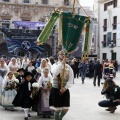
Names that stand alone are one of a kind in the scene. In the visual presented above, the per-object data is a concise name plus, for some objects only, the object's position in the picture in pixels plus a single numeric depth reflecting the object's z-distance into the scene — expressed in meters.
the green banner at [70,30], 8.79
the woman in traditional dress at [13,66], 14.34
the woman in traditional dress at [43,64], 12.66
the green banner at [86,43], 9.18
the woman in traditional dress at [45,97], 10.03
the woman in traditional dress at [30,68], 14.31
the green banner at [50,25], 9.04
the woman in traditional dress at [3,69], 13.41
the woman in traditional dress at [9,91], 11.12
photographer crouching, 11.10
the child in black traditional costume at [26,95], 9.81
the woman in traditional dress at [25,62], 17.07
